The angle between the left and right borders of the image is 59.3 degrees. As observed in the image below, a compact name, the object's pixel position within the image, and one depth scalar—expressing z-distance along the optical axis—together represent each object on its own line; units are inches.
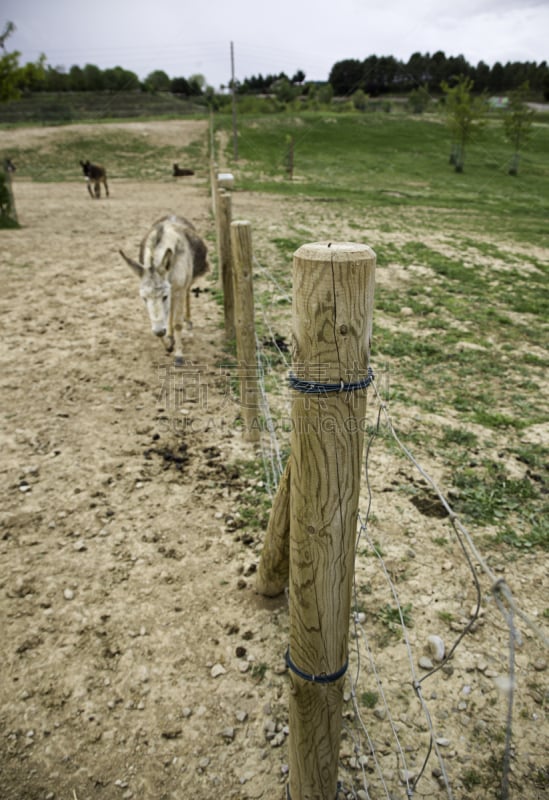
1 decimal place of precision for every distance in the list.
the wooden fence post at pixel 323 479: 47.0
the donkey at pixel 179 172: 844.6
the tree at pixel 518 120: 995.3
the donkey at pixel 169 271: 192.1
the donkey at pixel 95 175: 615.2
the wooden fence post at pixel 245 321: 149.3
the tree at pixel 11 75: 744.3
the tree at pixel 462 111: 994.1
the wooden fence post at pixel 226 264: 218.7
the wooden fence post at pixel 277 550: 84.4
